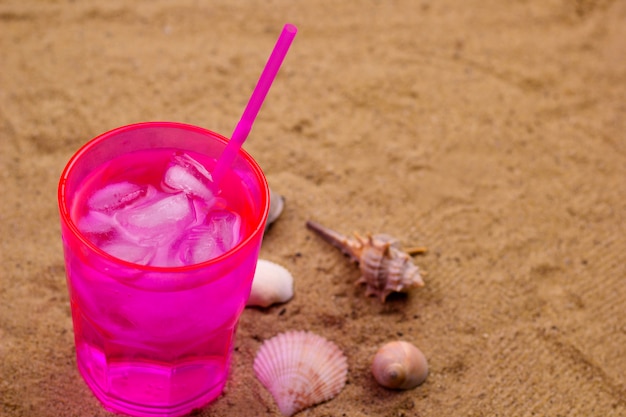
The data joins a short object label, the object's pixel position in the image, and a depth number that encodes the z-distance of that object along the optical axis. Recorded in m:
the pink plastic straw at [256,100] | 0.54
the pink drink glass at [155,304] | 0.53
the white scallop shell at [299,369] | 0.62
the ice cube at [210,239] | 0.55
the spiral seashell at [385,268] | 0.66
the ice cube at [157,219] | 0.56
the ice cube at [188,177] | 0.57
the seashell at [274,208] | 0.70
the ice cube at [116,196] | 0.56
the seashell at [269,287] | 0.65
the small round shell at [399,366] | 0.62
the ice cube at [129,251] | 0.54
